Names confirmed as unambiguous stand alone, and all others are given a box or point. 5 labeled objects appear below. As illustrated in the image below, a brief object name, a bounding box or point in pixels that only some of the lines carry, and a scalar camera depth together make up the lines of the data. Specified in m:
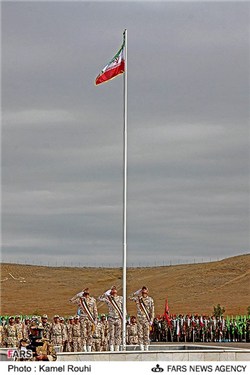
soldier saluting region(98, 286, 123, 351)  30.03
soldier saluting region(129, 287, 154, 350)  30.22
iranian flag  31.48
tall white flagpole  29.32
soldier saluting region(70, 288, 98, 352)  30.14
